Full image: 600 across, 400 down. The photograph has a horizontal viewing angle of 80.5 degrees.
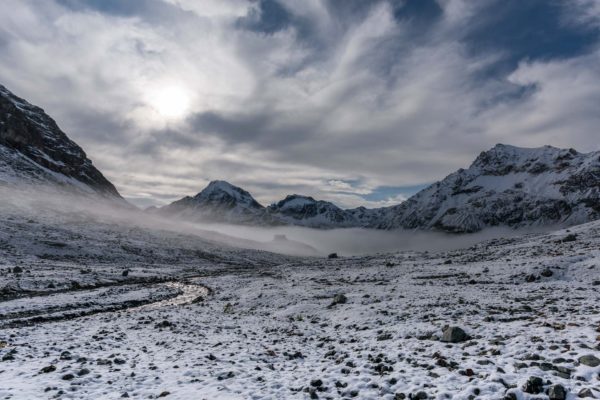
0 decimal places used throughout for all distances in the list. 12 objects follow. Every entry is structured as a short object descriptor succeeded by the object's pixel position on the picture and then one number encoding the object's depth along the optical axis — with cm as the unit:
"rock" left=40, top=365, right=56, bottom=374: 1452
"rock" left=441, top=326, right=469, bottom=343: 1644
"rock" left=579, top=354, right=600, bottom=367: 1091
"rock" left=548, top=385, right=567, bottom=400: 946
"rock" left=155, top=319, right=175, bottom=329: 2642
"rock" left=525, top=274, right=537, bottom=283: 3919
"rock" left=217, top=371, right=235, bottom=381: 1416
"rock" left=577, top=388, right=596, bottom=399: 928
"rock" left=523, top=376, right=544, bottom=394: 1000
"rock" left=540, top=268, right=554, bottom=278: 3922
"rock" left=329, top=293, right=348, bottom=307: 3350
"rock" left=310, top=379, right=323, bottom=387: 1261
